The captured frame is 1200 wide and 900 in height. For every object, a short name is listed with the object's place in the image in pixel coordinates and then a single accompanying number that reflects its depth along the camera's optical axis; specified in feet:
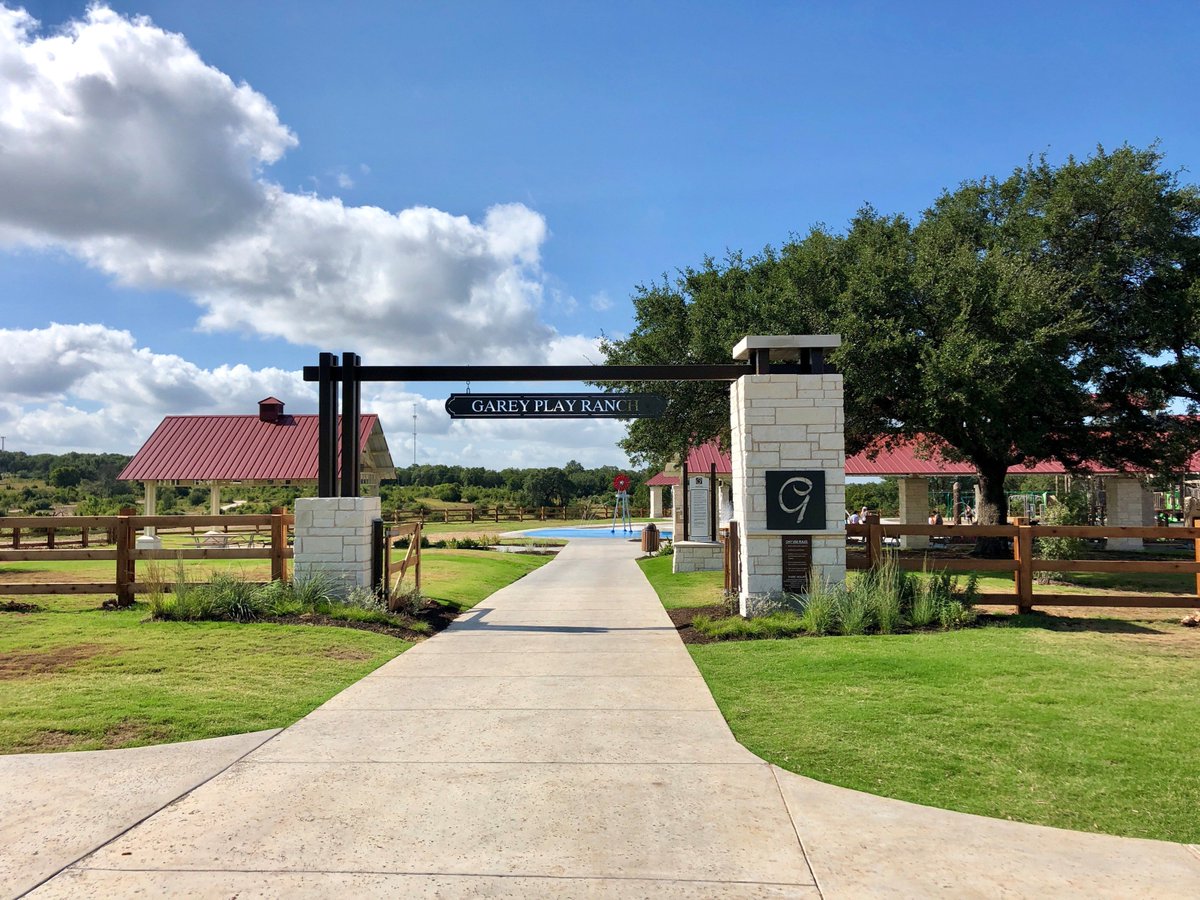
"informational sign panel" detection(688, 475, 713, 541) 67.10
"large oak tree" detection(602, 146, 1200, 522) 53.42
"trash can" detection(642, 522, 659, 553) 91.83
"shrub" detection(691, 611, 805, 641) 32.94
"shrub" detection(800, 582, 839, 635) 32.81
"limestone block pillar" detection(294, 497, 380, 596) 38.99
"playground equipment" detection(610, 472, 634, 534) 138.15
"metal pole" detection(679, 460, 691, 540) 67.87
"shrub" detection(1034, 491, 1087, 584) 56.75
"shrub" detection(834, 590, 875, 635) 32.55
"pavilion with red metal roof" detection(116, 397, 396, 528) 106.01
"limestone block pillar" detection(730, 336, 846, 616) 36.60
